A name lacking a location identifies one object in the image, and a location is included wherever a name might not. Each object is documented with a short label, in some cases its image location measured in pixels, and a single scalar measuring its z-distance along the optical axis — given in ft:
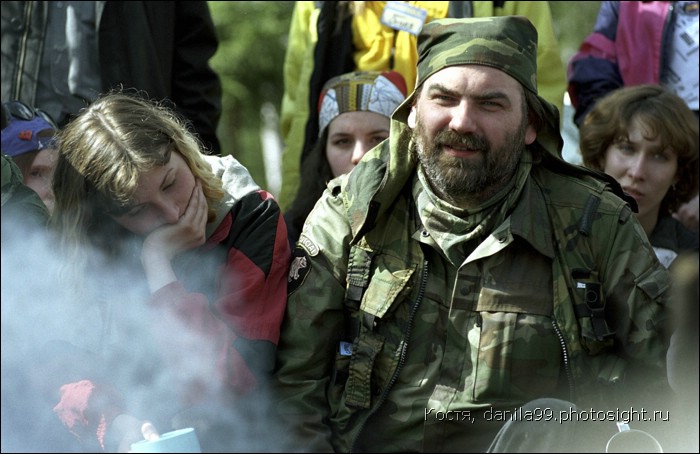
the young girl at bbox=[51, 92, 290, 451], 20.71
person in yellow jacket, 32.76
